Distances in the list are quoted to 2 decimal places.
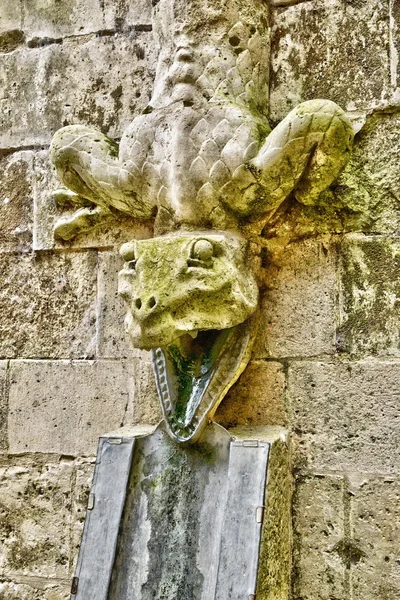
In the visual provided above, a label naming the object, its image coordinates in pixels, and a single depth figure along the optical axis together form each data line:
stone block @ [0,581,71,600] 2.52
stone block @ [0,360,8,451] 2.69
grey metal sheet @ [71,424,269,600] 2.04
